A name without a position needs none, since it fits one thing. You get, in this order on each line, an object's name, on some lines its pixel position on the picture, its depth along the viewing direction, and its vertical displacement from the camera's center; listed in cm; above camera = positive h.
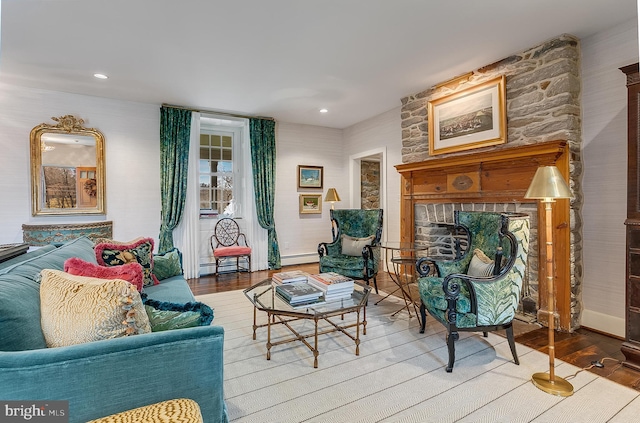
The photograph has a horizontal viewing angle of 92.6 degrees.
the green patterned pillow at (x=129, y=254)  249 -36
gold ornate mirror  416 +61
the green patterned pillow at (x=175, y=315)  137 -51
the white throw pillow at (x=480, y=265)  243 -48
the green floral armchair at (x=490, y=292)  221 -64
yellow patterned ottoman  95 -65
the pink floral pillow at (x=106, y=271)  159 -34
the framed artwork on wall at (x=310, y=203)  608 +11
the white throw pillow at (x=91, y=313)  110 -38
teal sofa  95 -52
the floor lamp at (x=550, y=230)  195 -16
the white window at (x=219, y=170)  547 +73
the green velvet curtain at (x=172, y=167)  481 +69
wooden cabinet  218 -20
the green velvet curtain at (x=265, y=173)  548 +66
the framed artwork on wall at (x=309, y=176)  603 +65
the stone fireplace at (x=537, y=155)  286 +54
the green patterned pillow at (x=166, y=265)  301 -55
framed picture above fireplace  340 +107
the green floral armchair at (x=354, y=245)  371 -49
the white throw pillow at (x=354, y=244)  405 -49
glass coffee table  220 -75
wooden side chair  527 -58
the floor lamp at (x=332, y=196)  567 +24
